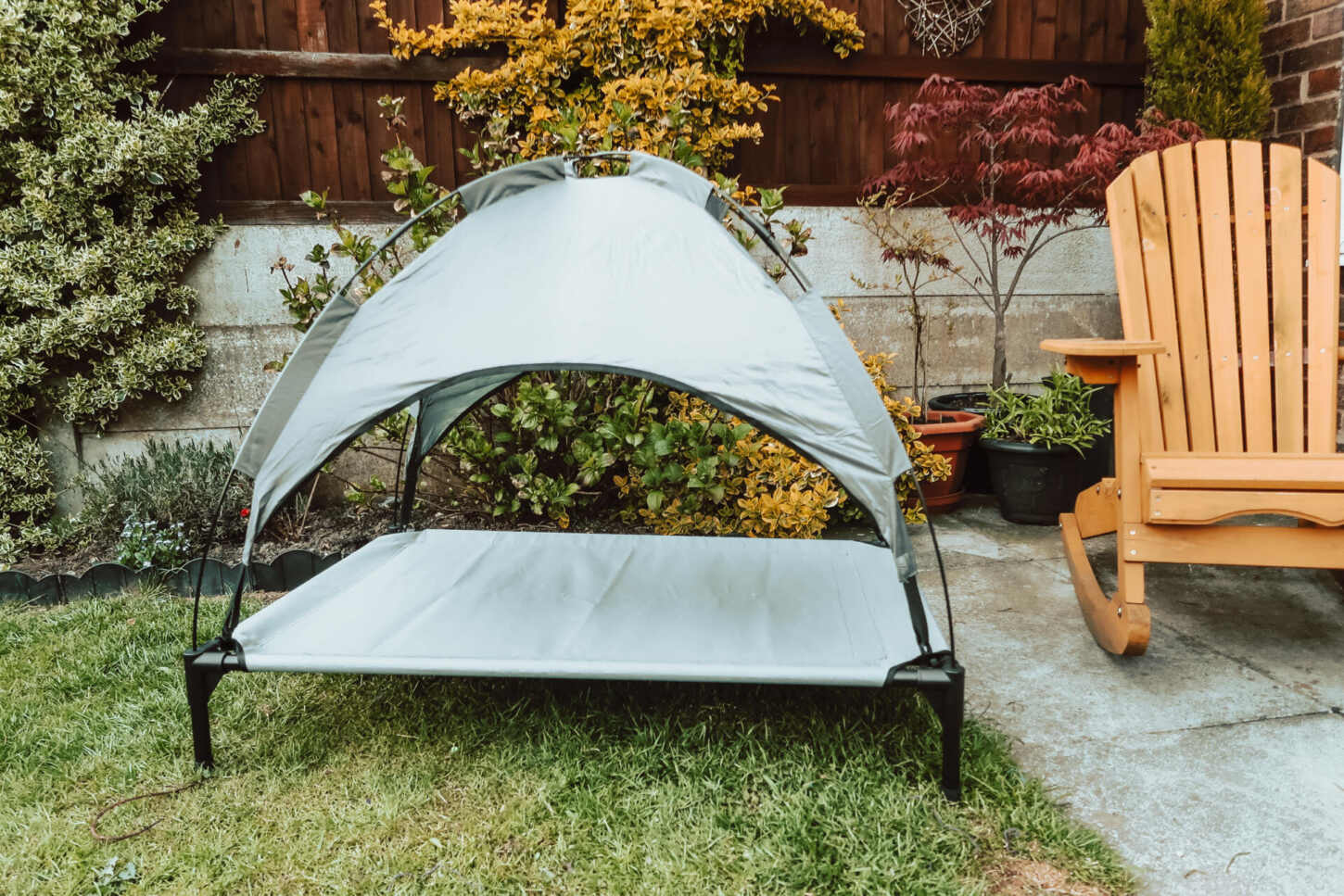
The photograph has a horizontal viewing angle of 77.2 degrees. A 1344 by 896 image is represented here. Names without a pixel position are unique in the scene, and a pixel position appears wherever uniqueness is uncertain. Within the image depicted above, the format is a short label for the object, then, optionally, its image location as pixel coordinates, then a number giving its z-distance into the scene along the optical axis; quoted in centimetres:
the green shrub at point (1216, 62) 331
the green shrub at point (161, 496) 303
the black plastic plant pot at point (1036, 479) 325
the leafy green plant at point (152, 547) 280
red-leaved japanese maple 317
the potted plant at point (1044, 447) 321
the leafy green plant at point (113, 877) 140
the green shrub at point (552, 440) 289
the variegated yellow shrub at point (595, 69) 329
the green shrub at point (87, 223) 291
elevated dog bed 160
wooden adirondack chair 246
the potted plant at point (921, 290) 344
